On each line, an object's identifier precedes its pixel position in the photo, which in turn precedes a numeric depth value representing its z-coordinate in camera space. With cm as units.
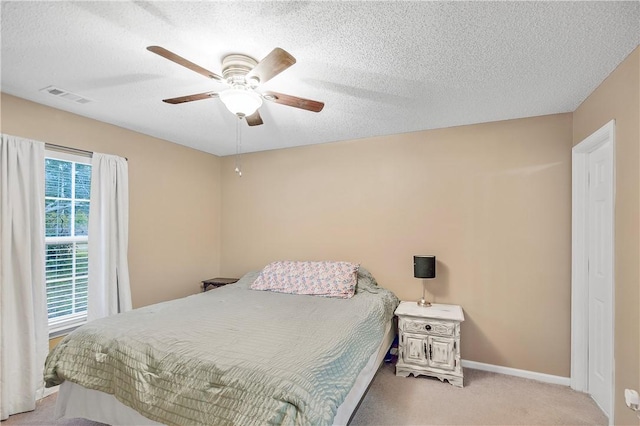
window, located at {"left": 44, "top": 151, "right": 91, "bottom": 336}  270
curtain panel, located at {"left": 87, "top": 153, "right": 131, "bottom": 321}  286
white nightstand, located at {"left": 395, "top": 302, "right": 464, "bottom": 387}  270
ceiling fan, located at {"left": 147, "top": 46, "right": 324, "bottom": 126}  161
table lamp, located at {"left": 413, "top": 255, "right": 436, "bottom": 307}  295
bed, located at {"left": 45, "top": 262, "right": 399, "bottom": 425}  143
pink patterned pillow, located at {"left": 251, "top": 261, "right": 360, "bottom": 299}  319
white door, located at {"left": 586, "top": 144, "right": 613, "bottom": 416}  222
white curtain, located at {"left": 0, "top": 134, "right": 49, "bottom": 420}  228
